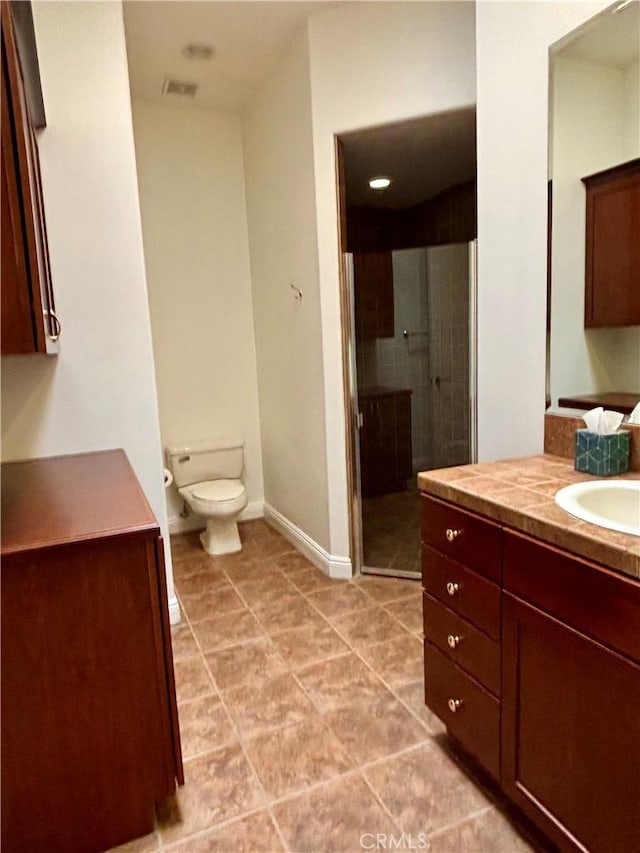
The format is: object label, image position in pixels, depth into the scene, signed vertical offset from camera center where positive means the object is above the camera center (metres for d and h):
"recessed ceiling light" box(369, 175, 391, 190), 3.66 +1.15
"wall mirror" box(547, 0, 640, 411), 1.57 +0.39
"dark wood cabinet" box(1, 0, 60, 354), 1.41 +0.42
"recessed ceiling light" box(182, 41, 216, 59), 2.70 +1.56
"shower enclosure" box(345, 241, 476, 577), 3.01 -0.25
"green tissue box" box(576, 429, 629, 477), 1.55 -0.33
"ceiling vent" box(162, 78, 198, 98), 3.04 +1.55
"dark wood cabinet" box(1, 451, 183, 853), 1.23 -0.77
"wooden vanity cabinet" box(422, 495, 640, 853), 1.05 -0.77
